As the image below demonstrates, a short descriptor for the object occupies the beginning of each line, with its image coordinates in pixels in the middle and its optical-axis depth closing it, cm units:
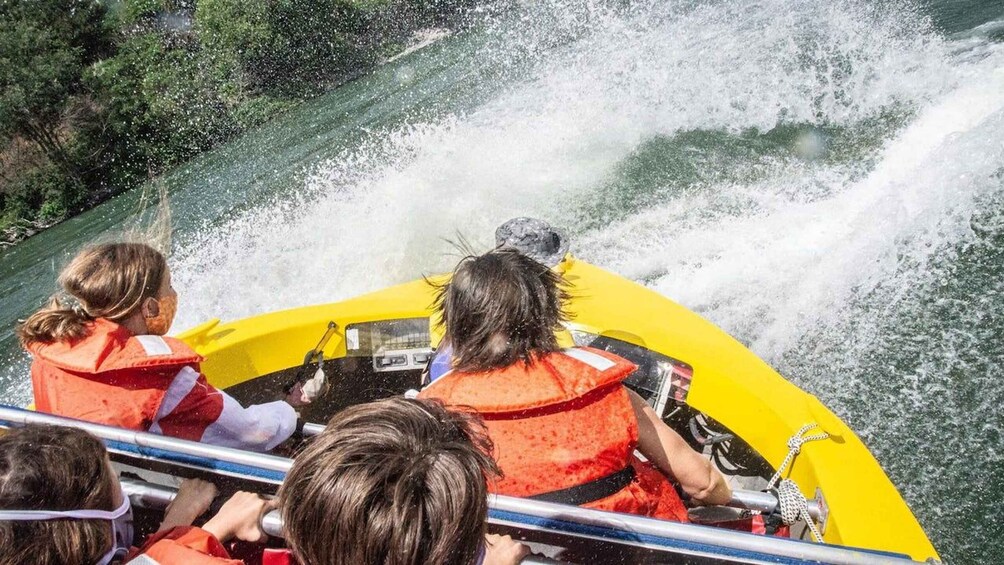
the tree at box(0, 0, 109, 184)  2117
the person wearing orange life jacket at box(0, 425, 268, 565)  106
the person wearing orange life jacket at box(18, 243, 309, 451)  179
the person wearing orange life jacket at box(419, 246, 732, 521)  149
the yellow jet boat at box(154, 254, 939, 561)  202
